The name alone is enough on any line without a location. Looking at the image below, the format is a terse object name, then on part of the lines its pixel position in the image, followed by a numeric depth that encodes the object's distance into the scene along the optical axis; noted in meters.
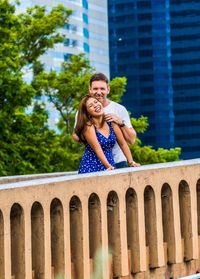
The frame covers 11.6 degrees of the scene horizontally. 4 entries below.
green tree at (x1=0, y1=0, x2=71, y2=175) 25.95
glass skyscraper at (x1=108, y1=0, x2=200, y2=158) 131.88
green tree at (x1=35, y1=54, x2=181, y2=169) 34.00
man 8.05
